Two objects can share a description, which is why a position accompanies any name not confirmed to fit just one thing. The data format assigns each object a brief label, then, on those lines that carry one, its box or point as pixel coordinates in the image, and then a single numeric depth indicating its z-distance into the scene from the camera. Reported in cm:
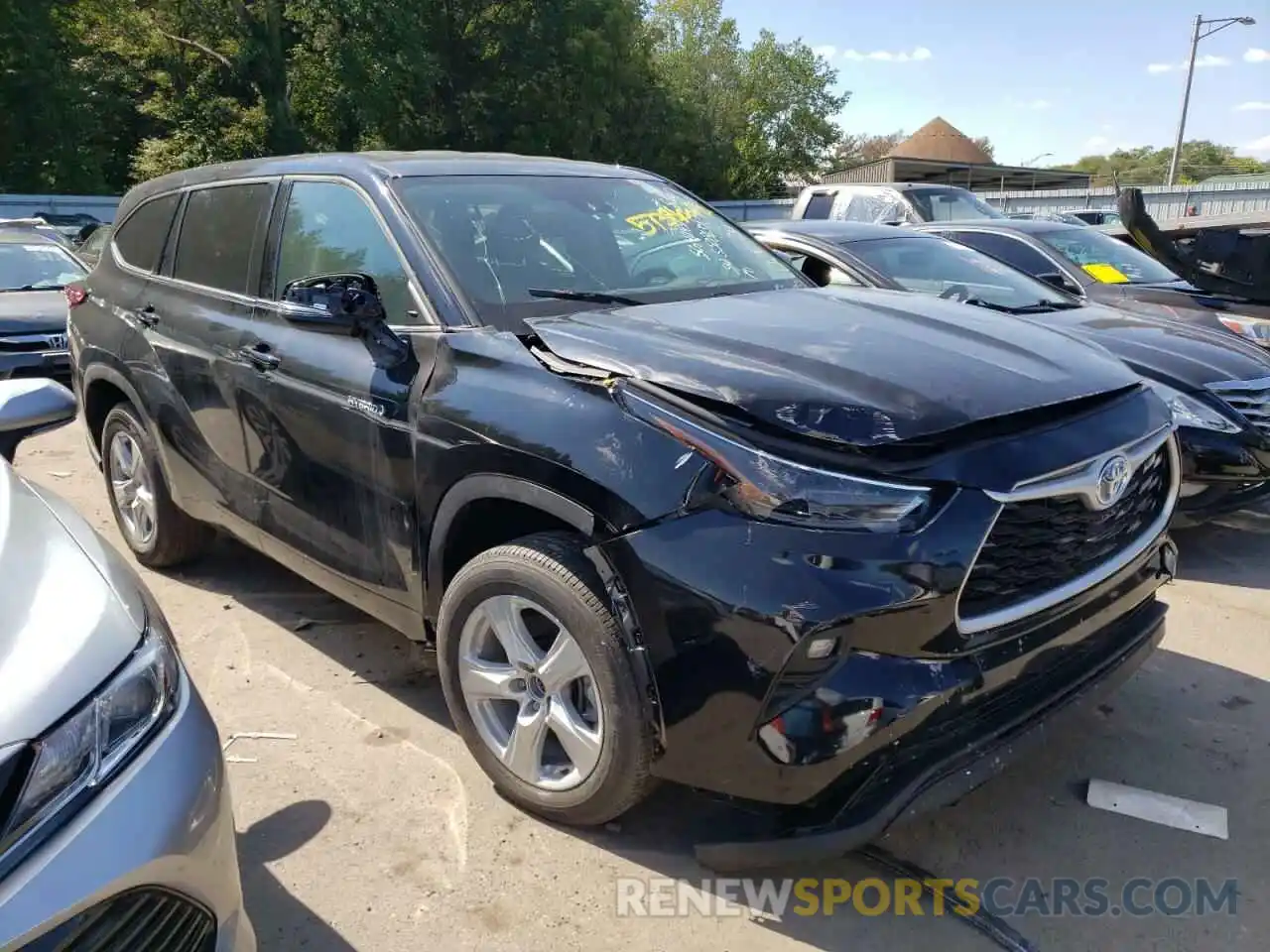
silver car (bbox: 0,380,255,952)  154
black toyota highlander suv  221
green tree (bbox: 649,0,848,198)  5134
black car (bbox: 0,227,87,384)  868
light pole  2959
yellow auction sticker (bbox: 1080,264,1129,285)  721
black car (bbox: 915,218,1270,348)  645
